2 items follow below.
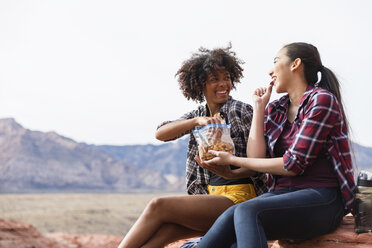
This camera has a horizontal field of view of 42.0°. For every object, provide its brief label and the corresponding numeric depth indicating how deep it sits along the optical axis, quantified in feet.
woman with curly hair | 9.68
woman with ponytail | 8.29
